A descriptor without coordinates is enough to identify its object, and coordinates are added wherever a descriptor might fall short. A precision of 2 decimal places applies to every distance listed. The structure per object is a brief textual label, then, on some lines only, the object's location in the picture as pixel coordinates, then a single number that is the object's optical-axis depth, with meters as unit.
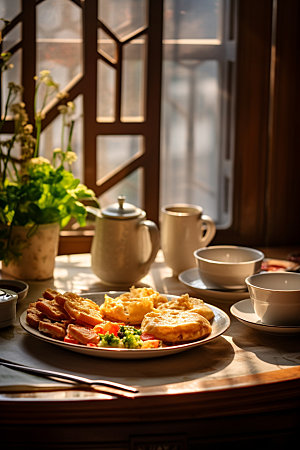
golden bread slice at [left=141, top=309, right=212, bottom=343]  1.35
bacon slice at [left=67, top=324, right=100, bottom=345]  1.34
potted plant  1.61
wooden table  1.23
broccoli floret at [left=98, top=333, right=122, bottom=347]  1.34
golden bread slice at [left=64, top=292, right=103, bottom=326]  1.40
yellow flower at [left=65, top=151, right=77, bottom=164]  1.68
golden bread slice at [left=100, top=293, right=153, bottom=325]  1.43
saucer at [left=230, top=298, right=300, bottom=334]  1.40
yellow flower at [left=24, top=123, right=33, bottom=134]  1.66
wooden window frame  1.84
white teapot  1.62
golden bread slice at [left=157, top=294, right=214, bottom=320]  1.42
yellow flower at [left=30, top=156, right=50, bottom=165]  1.63
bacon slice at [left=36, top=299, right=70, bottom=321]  1.40
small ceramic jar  1.42
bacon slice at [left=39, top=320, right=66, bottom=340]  1.36
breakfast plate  1.32
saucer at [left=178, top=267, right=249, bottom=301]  1.54
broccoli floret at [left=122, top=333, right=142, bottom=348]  1.33
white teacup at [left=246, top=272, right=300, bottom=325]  1.40
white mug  1.70
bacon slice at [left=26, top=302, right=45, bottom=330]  1.39
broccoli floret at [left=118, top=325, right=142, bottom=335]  1.36
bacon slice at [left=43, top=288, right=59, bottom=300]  1.46
